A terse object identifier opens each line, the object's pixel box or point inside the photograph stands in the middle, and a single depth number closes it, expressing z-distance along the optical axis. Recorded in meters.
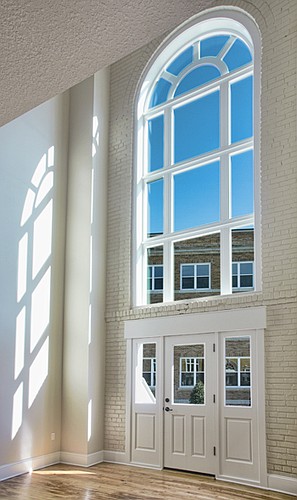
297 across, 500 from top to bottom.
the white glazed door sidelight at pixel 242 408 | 6.88
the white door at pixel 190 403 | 7.46
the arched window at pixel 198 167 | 7.81
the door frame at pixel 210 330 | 6.89
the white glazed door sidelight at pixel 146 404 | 8.02
